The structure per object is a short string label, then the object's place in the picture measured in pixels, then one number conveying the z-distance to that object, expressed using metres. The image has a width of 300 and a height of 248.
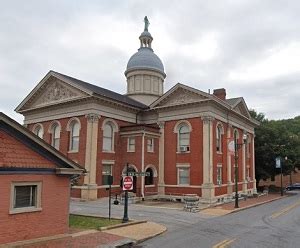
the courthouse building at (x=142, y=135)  22.11
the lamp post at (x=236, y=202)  19.44
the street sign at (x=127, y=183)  12.74
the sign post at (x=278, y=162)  29.22
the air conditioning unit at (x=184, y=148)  23.38
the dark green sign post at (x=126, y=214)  12.42
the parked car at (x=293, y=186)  42.19
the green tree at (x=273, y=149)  34.98
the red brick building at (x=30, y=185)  8.26
